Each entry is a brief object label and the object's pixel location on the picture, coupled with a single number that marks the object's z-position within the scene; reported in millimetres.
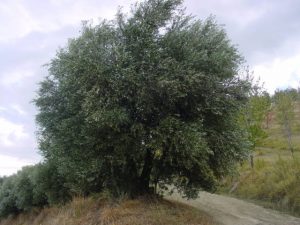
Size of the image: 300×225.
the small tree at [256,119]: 21350
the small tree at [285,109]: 25657
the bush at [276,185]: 14772
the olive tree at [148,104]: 10167
